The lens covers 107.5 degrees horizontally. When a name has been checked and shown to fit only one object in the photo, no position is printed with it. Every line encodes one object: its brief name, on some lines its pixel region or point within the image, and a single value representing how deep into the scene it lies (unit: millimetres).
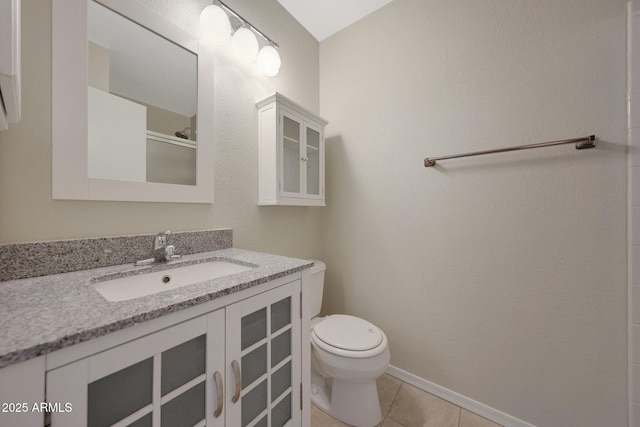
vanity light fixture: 1112
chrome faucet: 907
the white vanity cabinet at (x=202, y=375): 444
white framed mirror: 782
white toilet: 1094
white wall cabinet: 1314
